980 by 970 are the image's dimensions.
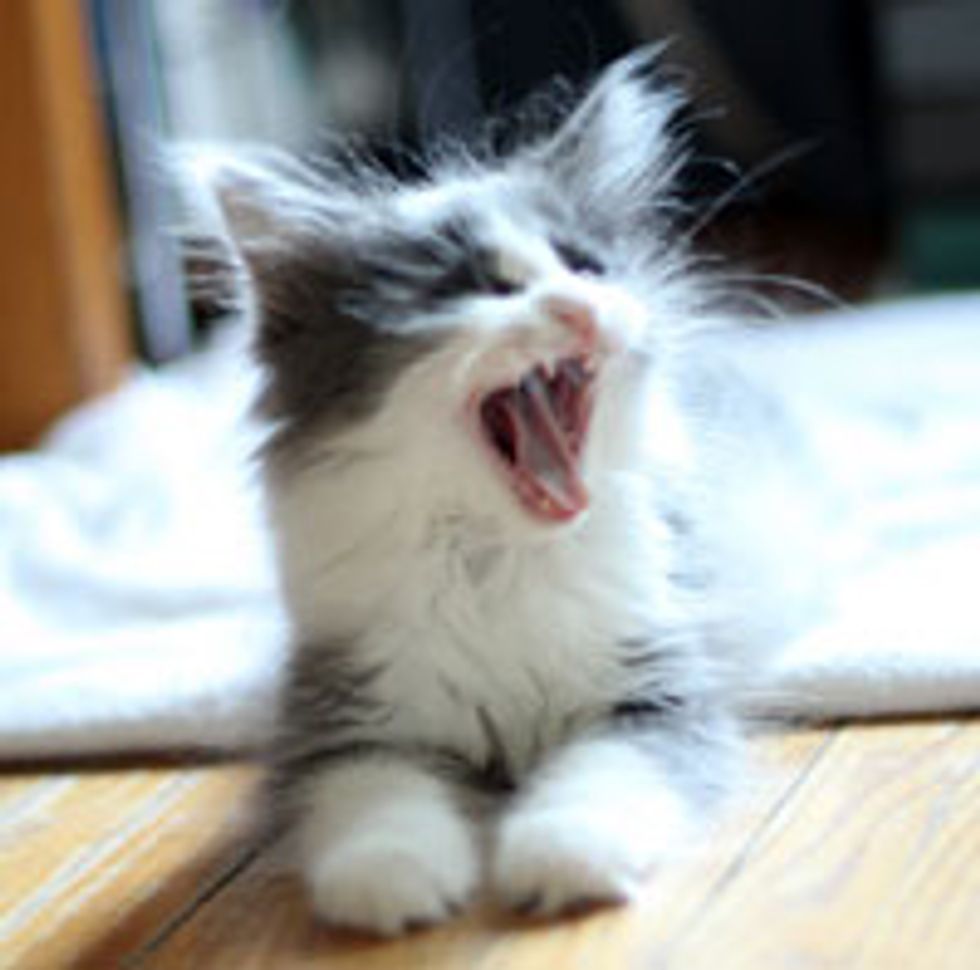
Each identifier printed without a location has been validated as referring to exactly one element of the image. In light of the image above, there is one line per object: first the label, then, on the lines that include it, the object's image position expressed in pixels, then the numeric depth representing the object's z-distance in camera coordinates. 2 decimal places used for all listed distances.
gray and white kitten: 0.52
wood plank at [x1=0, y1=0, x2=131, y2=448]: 0.95
